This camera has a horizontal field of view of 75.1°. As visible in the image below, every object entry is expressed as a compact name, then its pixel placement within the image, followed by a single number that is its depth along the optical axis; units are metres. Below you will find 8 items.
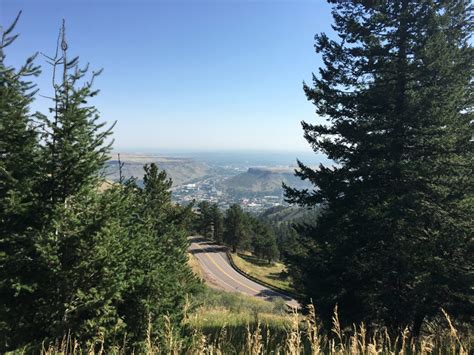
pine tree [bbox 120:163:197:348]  7.85
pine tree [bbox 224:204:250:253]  72.94
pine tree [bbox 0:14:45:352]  6.36
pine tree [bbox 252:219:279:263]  72.69
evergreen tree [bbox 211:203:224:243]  78.53
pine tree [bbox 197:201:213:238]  81.44
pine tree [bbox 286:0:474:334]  9.80
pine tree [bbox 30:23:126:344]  6.58
